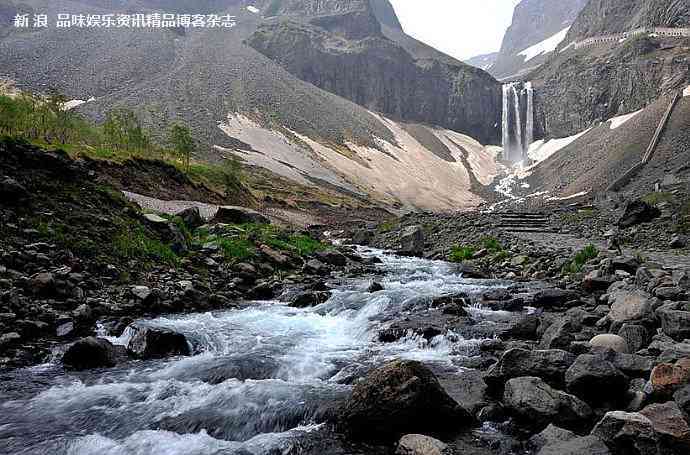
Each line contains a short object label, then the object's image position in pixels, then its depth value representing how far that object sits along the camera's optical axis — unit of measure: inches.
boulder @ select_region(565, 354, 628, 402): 248.7
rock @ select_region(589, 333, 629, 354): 309.9
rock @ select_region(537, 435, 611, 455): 193.1
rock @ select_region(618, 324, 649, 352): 312.3
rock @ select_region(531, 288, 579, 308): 523.8
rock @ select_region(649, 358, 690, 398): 223.5
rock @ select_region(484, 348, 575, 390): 273.9
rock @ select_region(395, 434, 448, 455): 216.5
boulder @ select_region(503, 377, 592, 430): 236.4
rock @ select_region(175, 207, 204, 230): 942.2
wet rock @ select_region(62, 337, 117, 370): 354.3
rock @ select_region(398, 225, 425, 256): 1135.2
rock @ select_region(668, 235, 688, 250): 780.0
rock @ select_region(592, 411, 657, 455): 190.1
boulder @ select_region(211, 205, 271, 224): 1200.8
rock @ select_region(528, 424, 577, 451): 214.7
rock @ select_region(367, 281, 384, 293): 652.7
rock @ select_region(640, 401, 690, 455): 185.3
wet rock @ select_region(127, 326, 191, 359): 384.2
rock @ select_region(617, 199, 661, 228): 995.9
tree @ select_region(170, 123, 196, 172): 2383.1
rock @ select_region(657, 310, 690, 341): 312.8
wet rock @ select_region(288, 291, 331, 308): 573.6
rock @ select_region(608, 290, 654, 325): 356.7
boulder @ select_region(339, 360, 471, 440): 250.1
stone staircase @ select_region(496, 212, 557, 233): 1380.4
